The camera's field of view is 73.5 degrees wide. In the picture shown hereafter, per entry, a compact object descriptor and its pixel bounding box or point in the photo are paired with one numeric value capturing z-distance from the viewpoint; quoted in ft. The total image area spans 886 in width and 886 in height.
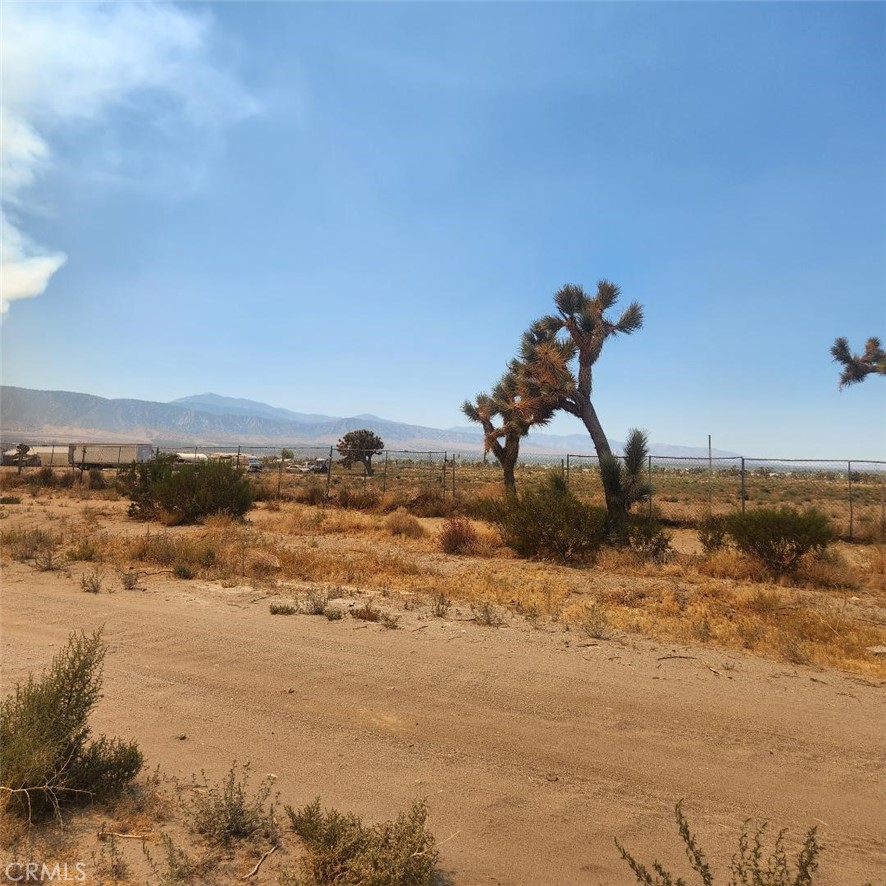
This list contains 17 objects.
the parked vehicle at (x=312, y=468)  173.66
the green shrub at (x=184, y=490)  65.31
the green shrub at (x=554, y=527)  46.98
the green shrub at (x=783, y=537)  40.34
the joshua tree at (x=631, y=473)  56.29
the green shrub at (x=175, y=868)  10.01
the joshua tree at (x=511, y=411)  71.22
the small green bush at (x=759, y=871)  8.86
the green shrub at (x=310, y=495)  90.22
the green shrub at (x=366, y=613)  27.30
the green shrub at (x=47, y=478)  115.44
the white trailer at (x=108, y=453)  155.53
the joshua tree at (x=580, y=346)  66.44
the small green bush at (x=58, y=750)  11.90
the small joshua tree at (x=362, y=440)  198.60
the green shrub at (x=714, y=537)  45.81
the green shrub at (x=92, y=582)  31.60
